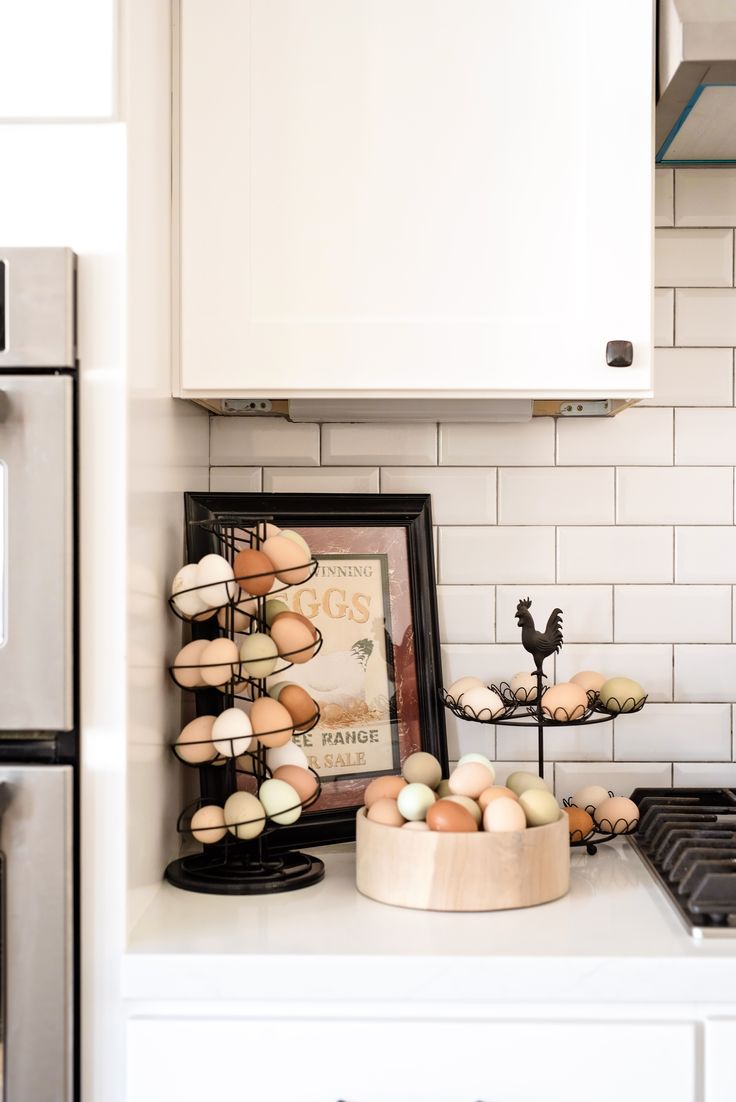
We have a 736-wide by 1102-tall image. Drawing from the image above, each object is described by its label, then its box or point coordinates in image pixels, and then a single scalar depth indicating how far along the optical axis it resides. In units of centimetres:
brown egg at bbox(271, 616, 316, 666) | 130
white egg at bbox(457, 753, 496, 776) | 133
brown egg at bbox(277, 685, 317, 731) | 133
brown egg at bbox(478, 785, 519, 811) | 124
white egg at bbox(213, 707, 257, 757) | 126
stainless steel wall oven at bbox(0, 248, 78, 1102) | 109
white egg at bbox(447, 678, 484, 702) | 149
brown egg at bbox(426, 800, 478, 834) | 120
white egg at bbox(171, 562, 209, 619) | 129
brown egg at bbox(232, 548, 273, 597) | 128
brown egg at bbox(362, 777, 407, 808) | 132
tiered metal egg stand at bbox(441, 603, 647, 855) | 143
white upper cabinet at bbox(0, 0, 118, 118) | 112
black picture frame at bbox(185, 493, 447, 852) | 149
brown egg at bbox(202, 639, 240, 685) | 127
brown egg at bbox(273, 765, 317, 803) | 131
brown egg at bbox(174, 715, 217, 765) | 130
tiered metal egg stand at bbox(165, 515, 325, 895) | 128
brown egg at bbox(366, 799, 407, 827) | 126
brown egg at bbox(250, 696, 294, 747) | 128
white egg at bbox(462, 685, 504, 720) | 145
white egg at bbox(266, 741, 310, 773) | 134
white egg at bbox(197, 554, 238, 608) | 128
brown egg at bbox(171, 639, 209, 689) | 130
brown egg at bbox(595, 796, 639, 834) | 144
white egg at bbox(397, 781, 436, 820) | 125
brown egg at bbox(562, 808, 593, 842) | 143
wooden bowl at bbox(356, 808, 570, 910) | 120
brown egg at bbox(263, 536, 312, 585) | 130
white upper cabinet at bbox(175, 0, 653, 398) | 135
